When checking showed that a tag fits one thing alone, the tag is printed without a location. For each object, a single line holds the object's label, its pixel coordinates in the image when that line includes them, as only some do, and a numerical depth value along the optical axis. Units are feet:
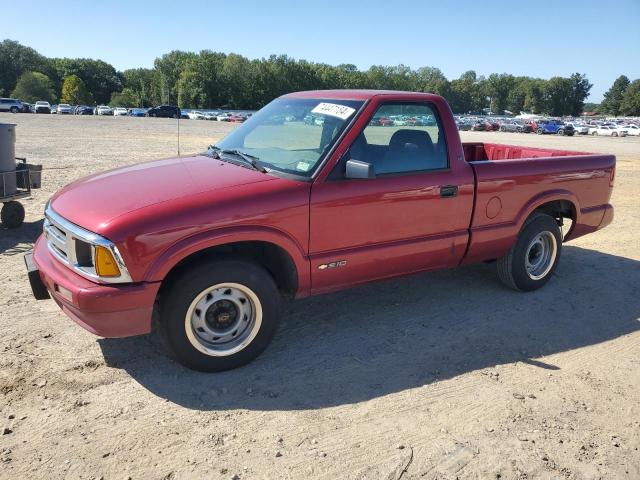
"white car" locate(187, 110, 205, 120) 263.49
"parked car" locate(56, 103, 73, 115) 224.53
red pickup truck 10.68
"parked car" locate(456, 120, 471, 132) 207.14
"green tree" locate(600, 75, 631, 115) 508.53
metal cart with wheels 22.36
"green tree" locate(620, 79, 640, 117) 459.73
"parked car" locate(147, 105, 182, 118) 233.35
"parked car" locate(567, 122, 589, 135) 206.90
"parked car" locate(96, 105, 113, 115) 247.50
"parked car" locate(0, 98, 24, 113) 202.80
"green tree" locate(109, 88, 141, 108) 347.97
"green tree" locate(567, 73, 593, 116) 524.11
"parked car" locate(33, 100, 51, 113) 221.05
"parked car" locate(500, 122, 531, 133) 214.48
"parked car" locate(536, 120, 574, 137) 189.77
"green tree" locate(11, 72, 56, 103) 311.88
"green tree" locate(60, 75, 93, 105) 358.21
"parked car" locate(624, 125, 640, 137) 186.41
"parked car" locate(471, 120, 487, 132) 214.28
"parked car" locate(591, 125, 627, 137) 186.04
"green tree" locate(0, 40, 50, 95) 373.20
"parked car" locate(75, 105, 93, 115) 237.29
